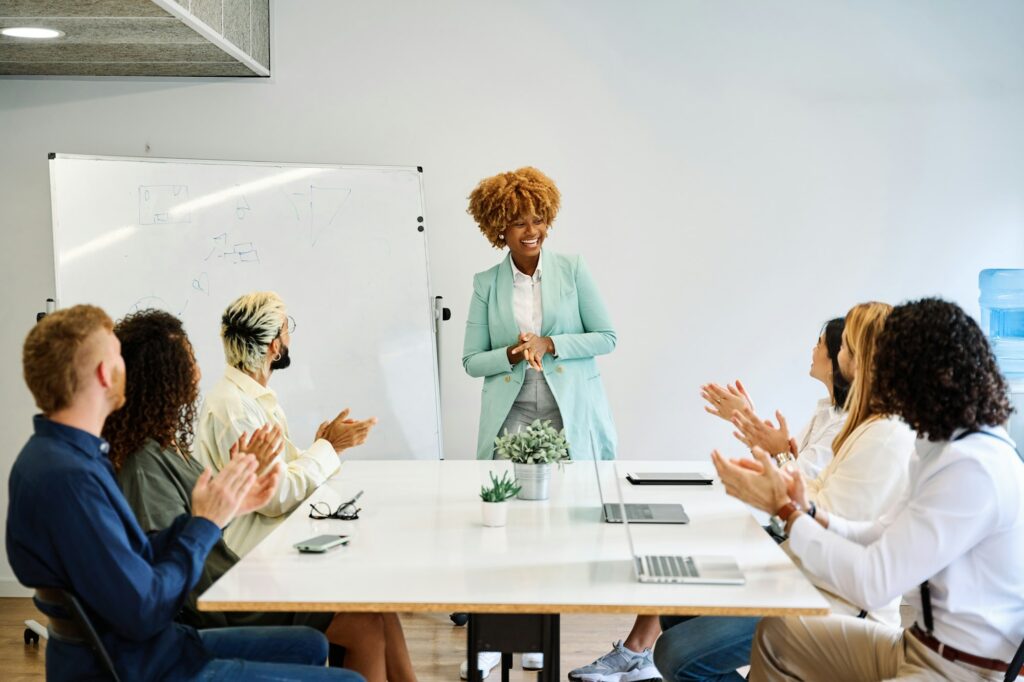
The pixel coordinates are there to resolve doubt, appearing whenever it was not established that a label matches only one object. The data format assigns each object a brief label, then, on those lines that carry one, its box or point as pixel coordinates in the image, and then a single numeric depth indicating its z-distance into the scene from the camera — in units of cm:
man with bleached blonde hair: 264
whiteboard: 425
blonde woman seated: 236
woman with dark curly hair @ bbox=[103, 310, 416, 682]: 223
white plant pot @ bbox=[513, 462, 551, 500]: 262
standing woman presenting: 358
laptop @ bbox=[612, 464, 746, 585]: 192
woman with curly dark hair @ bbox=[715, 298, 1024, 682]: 186
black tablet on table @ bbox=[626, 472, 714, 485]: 287
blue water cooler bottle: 454
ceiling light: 371
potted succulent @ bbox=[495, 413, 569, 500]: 259
